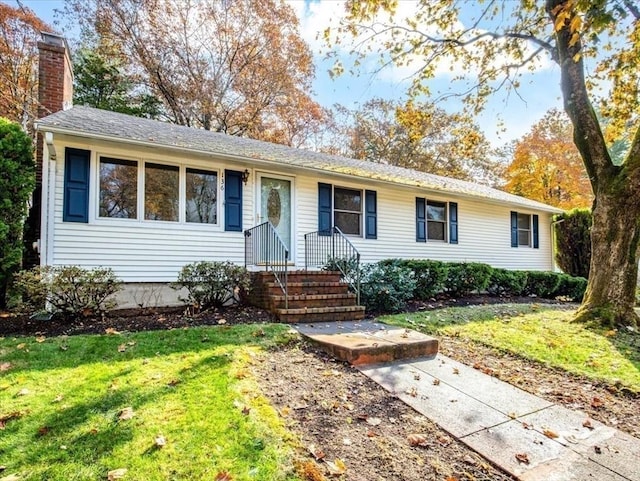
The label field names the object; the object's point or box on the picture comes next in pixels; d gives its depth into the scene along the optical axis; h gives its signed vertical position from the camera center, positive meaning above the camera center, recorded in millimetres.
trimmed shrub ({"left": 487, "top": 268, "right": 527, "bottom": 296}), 10125 -911
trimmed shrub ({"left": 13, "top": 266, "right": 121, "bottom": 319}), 5215 -561
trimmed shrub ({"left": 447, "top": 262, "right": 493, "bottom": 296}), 9094 -691
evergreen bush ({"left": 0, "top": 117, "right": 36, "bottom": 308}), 6098 +994
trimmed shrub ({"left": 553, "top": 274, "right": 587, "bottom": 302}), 11016 -1117
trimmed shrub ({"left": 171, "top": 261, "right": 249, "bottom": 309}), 6238 -535
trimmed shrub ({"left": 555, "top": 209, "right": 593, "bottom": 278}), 13219 +304
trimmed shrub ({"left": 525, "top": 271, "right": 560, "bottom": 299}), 10766 -975
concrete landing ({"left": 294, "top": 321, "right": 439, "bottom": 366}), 4141 -1156
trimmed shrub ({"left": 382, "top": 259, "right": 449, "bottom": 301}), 8453 -583
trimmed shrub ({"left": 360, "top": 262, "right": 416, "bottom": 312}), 7270 -769
